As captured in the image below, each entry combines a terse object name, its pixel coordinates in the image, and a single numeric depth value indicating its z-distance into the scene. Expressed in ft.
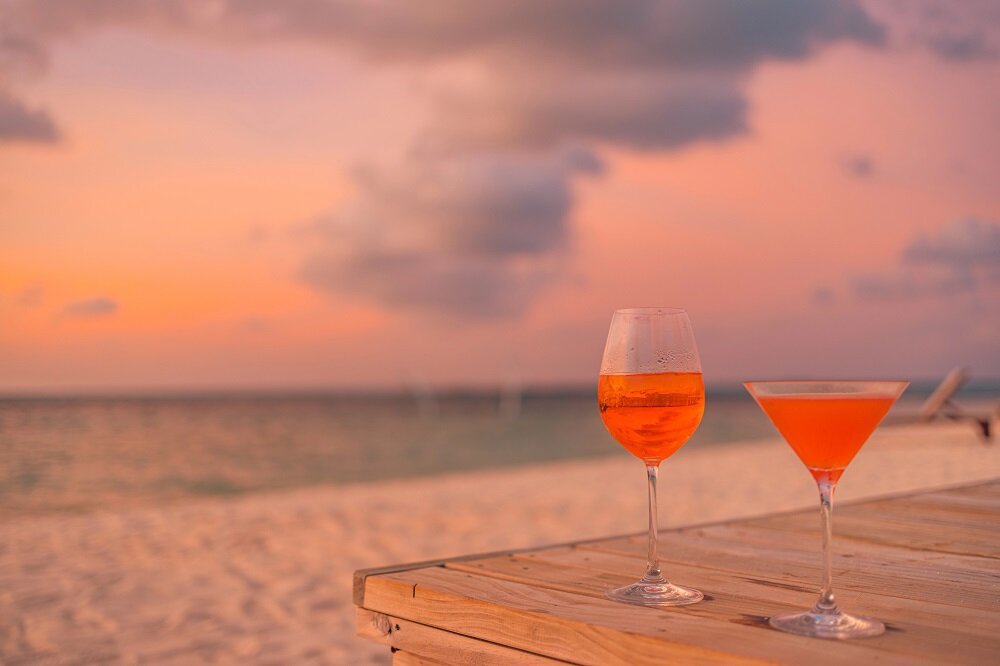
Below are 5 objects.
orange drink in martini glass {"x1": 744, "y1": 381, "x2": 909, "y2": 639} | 3.64
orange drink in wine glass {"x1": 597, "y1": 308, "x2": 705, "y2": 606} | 4.36
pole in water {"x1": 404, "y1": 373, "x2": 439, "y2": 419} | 163.45
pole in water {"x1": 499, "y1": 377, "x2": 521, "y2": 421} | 146.61
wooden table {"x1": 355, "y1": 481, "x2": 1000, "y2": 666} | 3.62
